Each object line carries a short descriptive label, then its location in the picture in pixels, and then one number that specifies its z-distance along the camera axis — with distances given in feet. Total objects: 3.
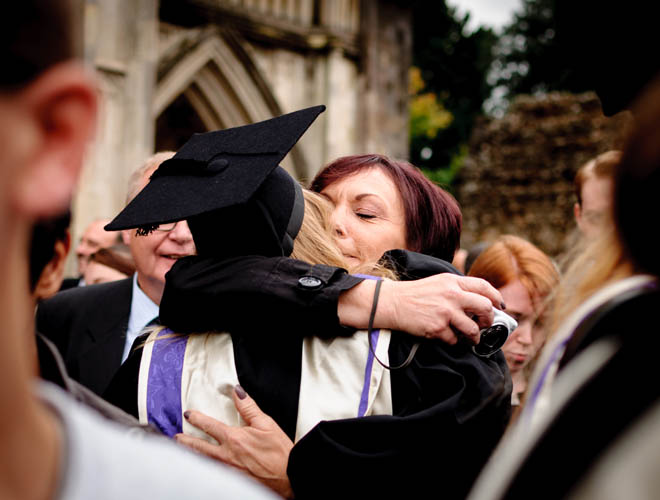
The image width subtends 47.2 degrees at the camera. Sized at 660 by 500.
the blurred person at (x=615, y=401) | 2.41
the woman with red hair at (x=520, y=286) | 10.87
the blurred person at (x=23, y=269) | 2.30
